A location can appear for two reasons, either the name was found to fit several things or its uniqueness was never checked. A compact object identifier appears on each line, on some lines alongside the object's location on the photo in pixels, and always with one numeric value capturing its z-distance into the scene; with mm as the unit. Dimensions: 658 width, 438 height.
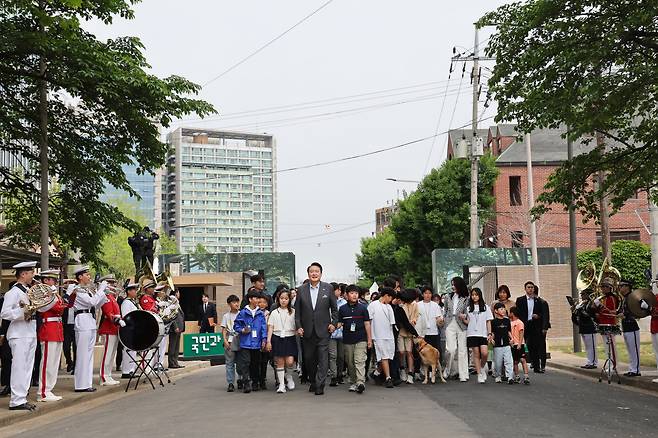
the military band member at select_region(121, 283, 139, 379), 16031
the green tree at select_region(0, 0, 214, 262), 16719
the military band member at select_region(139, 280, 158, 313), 16422
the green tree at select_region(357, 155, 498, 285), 48250
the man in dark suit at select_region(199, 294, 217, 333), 23181
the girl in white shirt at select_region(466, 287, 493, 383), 15047
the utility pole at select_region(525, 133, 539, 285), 29656
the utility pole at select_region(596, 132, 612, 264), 25662
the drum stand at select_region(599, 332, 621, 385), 15133
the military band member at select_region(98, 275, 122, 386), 15555
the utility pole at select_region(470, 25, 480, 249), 31828
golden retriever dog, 14961
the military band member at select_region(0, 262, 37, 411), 11508
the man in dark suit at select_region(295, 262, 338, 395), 13445
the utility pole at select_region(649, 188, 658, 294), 21172
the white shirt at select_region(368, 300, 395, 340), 14438
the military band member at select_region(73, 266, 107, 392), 14109
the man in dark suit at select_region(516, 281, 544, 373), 17672
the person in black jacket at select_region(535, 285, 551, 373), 17734
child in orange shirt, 15258
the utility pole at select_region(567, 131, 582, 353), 24070
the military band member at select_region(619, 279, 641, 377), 15305
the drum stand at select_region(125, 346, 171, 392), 15511
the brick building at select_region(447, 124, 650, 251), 51469
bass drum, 14953
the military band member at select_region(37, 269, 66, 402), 12715
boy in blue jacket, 14031
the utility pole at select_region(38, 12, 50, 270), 17531
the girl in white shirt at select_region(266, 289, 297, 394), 13836
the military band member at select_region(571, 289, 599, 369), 15804
